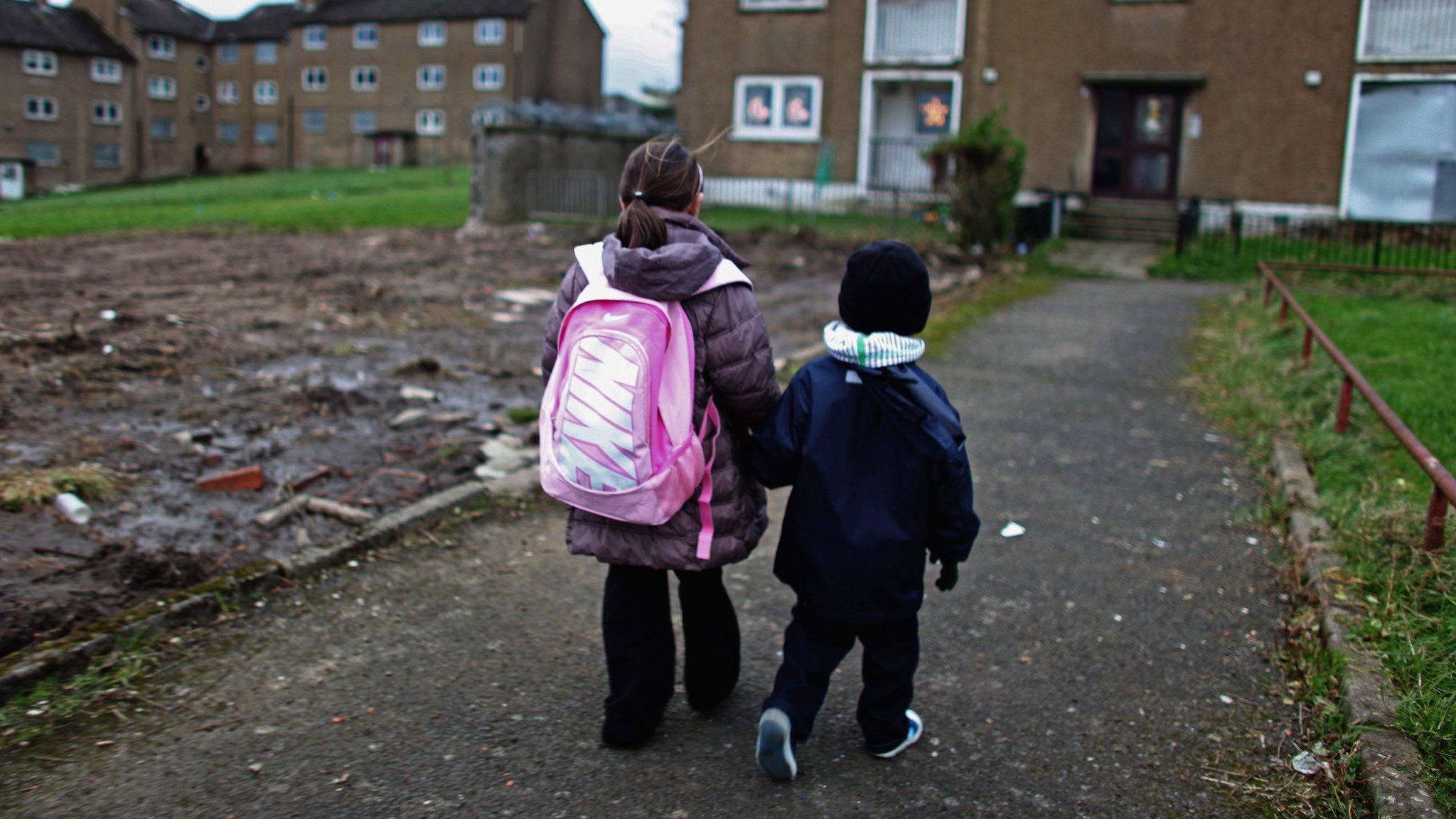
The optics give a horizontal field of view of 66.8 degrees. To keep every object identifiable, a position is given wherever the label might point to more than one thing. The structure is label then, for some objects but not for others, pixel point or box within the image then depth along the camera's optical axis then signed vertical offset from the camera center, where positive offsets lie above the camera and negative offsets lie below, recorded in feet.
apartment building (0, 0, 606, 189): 183.42 +25.64
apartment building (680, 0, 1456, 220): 72.23 +11.43
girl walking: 10.27 -1.67
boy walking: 10.33 -2.16
